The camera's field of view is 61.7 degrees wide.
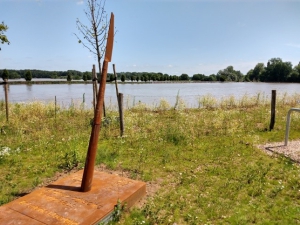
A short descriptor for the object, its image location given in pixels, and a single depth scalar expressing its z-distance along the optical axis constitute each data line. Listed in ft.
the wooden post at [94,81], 29.36
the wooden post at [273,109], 29.76
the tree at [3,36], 31.37
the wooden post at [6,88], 29.93
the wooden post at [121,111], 26.04
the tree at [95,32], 29.66
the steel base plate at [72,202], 9.66
